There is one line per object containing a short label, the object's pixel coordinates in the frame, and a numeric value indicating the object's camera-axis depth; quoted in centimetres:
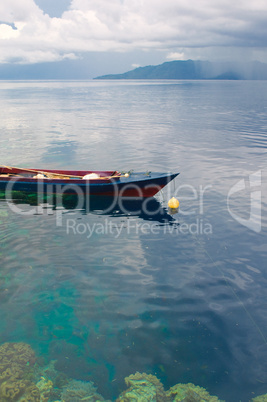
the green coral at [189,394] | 800
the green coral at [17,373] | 813
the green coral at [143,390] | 805
